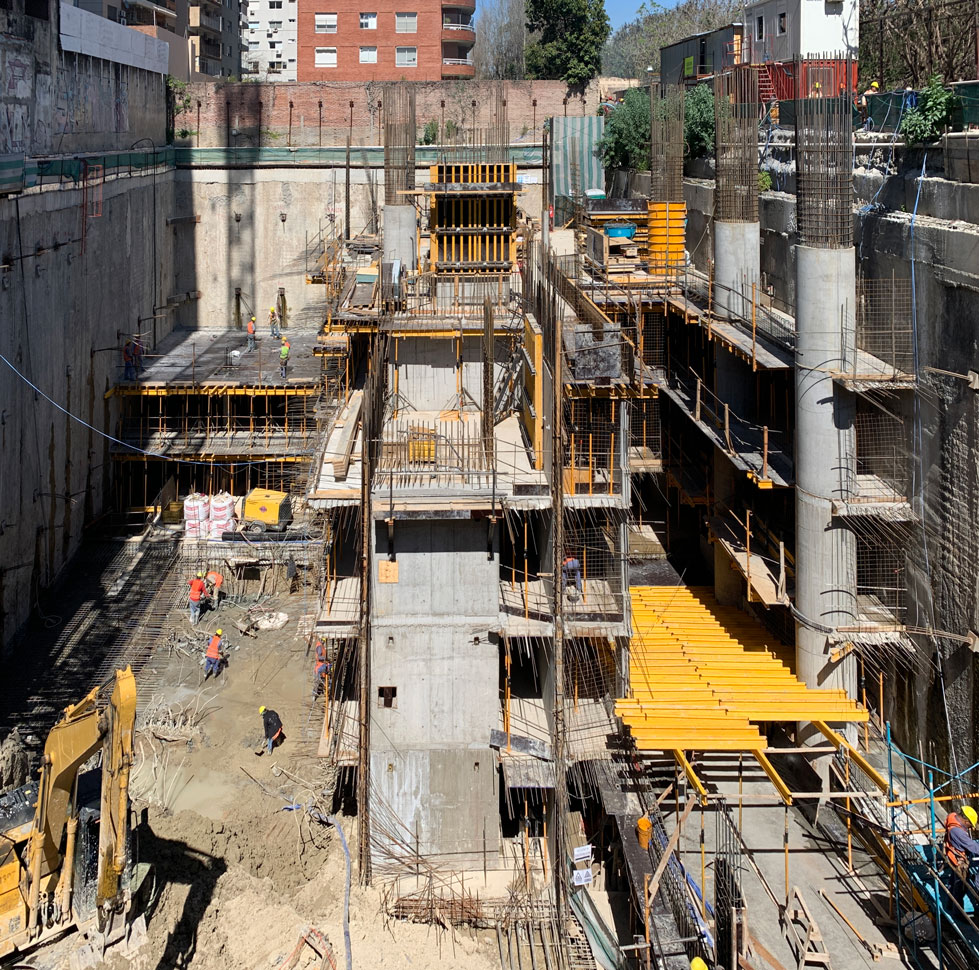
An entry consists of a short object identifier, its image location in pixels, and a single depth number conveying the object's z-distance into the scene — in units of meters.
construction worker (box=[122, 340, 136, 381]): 32.25
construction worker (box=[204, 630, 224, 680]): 23.86
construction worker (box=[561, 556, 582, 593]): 20.05
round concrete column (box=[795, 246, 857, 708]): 19.19
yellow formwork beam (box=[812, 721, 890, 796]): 16.88
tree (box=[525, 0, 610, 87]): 50.88
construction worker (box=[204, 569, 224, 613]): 26.62
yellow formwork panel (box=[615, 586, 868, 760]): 18.08
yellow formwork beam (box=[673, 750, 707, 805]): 16.97
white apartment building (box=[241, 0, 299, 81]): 82.69
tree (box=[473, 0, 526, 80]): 76.75
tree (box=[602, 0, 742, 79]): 70.44
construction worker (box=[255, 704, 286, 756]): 21.38
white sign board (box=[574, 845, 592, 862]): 17.02
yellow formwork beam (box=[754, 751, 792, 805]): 16.67
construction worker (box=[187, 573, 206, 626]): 25.84
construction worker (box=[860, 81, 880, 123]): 25.08
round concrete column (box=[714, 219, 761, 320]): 25.16
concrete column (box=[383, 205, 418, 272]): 27.66
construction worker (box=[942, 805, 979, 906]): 15.01
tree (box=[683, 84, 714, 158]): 34.59
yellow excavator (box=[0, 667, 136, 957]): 14.83
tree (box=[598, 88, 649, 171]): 40.44
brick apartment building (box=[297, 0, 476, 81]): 53.12
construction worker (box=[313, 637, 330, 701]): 22.50
